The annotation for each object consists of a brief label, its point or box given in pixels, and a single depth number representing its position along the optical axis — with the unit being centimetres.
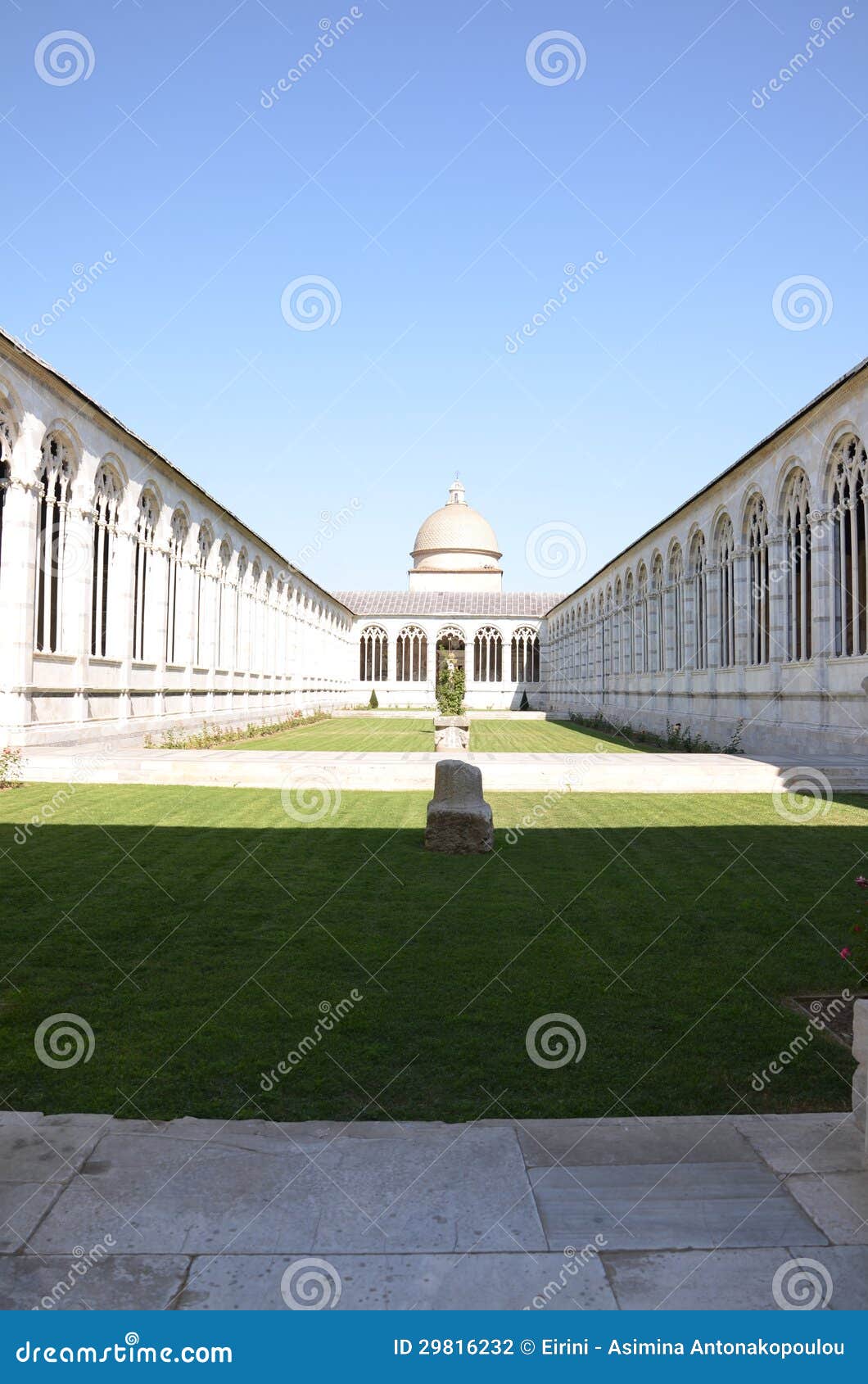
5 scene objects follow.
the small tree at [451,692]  2786
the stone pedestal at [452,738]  2130
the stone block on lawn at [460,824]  966
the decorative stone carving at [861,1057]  349
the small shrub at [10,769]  1479
